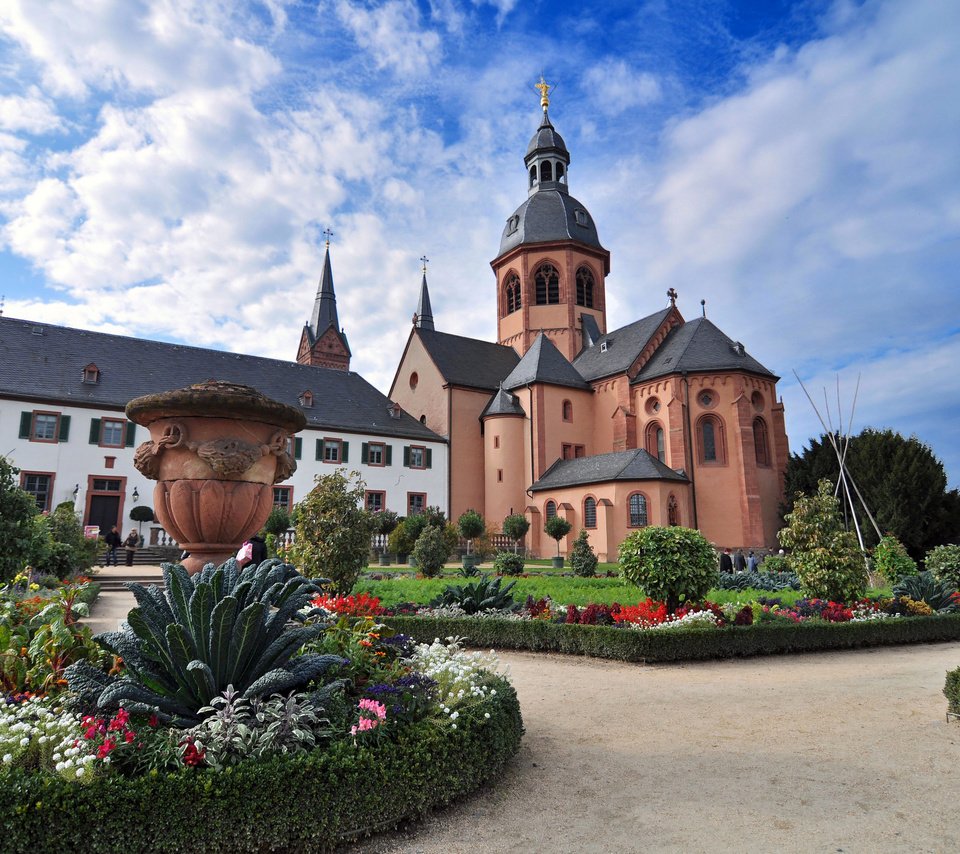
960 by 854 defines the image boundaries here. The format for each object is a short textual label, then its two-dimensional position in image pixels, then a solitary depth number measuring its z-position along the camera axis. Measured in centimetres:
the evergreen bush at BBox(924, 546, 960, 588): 1642
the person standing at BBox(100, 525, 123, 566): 2400
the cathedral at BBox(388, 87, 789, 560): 3228
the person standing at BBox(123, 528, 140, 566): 2439
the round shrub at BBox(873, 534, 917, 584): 1988
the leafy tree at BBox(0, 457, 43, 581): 949
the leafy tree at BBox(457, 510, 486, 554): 2985
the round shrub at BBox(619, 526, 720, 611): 1067
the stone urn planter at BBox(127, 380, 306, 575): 700
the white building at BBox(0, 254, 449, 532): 2812
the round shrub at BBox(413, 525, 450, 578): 2045
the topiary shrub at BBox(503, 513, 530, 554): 3244
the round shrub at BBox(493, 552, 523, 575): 2112
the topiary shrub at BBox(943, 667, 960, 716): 579
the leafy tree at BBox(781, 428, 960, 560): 3122
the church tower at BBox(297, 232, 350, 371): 5962
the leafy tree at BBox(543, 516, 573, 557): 3016
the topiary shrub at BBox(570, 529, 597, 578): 2153
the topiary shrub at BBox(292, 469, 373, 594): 1201
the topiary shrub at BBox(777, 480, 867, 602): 1238
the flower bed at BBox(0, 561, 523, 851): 301
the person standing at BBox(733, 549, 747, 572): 2599
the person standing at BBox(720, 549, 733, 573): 2281
